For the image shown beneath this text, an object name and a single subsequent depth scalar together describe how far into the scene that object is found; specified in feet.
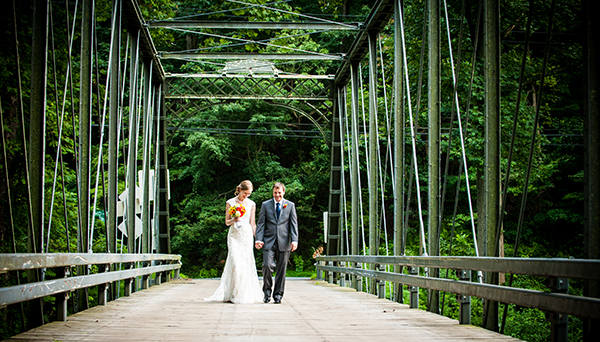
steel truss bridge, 14.34
